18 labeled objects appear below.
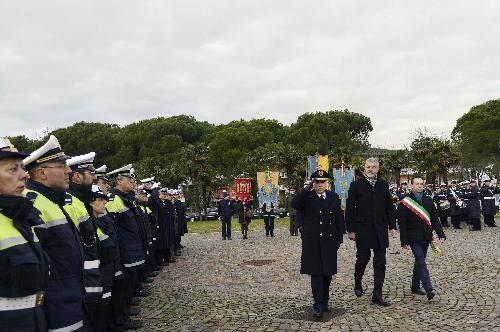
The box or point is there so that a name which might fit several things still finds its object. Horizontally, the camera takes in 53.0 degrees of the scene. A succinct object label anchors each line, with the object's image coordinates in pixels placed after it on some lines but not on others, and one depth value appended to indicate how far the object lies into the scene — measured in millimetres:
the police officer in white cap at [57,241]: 3785
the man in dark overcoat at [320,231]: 7246
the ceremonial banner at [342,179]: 24719
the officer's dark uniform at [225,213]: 20125
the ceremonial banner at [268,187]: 25656
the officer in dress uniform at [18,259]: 3156
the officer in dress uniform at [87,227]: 4730
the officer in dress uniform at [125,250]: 6812
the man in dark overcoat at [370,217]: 7902
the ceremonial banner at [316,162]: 20803
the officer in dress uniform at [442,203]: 20792
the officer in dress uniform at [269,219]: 21297
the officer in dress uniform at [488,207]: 21750
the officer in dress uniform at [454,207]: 21509
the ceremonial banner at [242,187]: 28628
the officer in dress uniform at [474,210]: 20172
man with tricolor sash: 8047
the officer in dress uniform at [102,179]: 7121
